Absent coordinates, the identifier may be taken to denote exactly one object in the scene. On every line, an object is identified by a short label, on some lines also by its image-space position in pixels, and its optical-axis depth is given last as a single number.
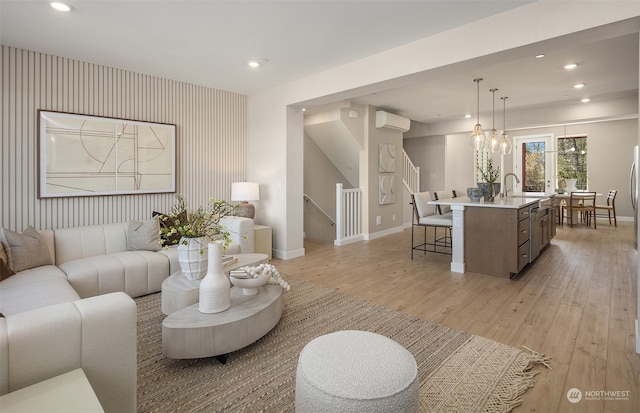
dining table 7.75
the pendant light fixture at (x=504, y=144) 5.67
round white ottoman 1.21
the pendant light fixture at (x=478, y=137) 5.08
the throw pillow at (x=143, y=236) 3.64
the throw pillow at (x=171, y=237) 3.71
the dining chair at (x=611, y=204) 7.55
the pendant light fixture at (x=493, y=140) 5.64
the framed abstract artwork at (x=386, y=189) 6.66
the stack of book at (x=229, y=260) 3.03
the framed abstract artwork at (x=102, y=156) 3.55
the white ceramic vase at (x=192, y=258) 2.62
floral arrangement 2.56
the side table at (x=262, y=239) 4.66
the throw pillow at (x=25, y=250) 2.86
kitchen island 3.82
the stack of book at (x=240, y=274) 2.51
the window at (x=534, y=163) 9.22
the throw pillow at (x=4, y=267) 2.61
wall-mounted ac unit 6.45
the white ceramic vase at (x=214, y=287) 2.19
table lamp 4.72
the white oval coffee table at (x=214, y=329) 2.00
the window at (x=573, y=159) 8.74
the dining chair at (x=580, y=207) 7.52
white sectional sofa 1.18
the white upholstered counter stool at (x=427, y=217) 4.60
